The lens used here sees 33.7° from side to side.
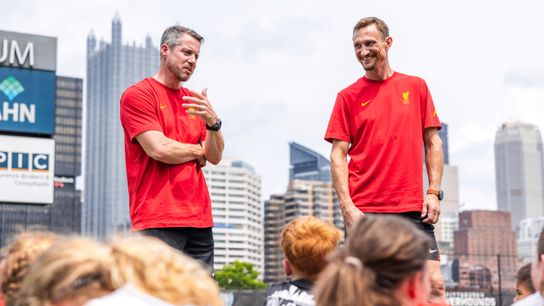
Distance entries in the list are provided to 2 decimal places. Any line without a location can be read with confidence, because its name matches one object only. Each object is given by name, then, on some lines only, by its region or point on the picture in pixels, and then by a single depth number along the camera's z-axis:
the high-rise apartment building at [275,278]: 190.89
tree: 107.12
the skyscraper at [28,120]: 30.77
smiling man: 5.61
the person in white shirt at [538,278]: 3.15
